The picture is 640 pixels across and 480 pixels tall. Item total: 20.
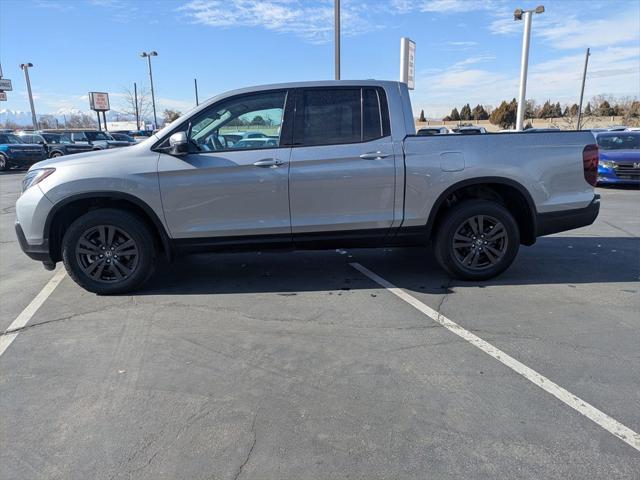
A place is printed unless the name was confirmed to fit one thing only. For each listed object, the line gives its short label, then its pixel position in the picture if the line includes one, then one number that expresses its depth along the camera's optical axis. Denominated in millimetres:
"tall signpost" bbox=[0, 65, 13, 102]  32778
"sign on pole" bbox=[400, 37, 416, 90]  13102
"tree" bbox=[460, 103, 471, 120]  68812
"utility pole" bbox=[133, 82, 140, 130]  63281
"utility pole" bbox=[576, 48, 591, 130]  43938
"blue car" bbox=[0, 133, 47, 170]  21938
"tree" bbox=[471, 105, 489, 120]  68112
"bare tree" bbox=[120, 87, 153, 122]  65350
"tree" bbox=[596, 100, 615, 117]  53719
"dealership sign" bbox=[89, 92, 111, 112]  54500
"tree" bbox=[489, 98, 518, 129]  53312
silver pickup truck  4617
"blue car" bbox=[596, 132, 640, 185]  12805
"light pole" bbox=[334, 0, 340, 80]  12930
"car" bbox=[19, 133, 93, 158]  22984
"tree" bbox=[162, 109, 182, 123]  73325
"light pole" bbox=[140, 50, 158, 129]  46125
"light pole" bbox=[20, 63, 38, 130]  40406
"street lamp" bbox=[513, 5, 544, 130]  22062
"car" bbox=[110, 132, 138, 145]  32912
